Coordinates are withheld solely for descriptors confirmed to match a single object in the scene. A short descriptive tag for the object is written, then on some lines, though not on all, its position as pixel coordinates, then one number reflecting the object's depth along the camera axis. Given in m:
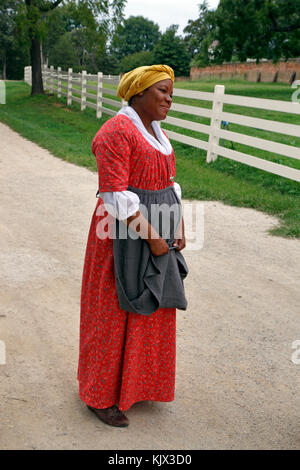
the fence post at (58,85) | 22.44
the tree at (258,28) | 23.28
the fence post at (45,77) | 26.25
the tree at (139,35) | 110.80
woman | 2.35
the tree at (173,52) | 62.69
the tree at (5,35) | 55.88
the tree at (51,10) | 19.89
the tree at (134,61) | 75.86
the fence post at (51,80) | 24.33
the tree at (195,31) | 83.88
